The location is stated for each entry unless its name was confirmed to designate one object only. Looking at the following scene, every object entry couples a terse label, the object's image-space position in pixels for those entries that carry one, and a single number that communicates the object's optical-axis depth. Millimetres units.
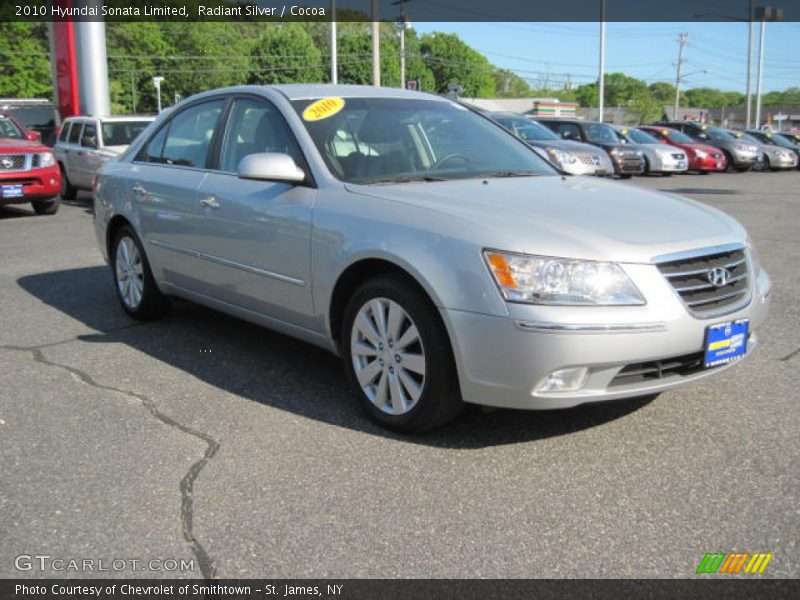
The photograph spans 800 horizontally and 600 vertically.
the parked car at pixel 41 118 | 18609
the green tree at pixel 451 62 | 122062
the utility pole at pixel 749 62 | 50125
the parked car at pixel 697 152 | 25219
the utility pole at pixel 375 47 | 28172
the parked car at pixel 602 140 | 21234
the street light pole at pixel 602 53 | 38875
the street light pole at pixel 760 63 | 51750
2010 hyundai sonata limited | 3342
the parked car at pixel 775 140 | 29884
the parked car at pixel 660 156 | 22938
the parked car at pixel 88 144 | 14281
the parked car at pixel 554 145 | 16156
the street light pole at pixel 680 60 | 90156
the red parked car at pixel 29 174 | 12297
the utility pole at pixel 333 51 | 29703
